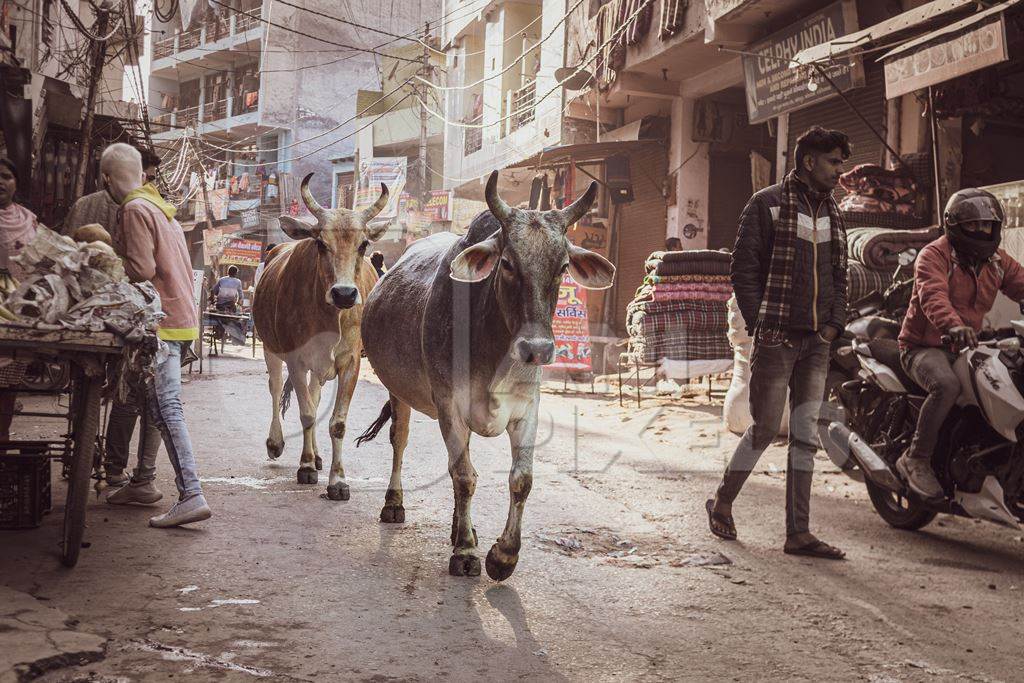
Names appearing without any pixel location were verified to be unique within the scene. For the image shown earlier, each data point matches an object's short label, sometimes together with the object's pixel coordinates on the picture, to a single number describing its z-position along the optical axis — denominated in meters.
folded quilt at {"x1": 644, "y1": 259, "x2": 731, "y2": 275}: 10.91
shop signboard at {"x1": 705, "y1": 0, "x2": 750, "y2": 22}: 11.95
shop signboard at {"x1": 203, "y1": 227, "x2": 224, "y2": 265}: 46.00
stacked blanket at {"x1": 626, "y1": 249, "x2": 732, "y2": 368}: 10.80
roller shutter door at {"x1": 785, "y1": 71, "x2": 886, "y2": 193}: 11.02
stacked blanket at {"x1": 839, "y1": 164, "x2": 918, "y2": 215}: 9.30
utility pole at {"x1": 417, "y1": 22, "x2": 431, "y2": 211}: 31.35
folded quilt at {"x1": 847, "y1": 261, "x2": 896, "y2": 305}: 7.92
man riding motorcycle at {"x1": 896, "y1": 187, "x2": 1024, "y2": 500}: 5.13
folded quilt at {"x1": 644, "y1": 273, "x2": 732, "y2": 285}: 10.95
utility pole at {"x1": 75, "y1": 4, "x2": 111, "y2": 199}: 14.66
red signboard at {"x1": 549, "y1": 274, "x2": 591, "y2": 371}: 13.12
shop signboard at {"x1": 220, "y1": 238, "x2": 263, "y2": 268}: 40.53
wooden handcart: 3.88
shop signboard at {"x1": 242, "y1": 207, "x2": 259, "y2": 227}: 45.31
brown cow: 6.70
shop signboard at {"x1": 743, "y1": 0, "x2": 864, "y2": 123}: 10.70
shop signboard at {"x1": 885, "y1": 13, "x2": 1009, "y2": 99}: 7.26
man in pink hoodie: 4.91
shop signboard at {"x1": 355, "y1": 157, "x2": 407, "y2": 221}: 37.25
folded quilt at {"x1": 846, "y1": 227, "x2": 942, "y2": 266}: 7.89
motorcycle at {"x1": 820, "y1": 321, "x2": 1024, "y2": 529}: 4.81
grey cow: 4.16
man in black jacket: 5.14
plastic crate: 4.54
